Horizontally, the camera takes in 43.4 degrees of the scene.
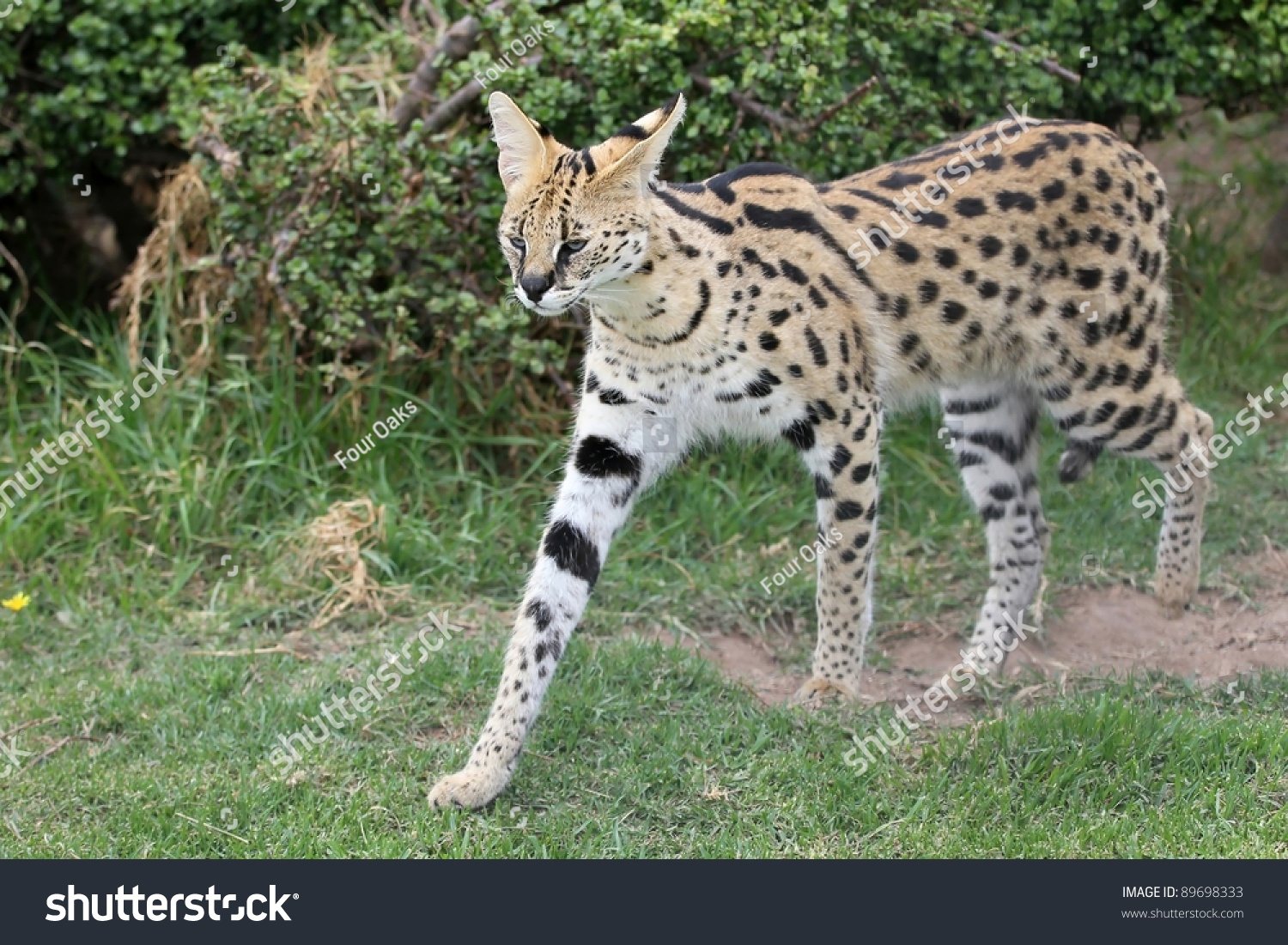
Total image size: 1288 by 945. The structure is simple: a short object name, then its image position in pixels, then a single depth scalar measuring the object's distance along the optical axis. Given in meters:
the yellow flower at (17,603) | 6.69
